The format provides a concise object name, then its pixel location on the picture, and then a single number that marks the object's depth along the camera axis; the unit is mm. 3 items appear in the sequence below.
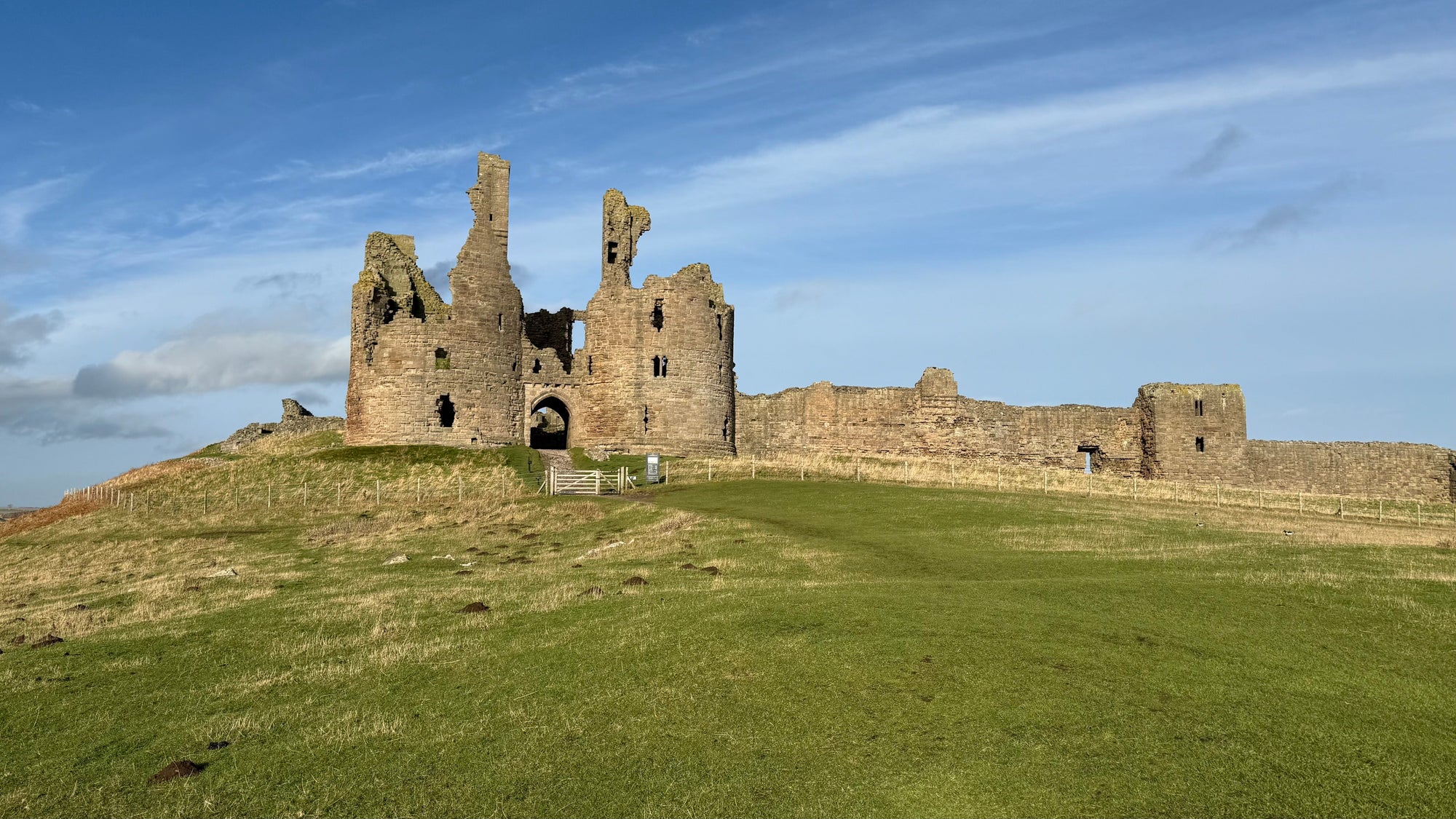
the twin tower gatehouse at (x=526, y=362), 51875
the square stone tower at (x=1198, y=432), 56219
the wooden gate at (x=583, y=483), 41250
